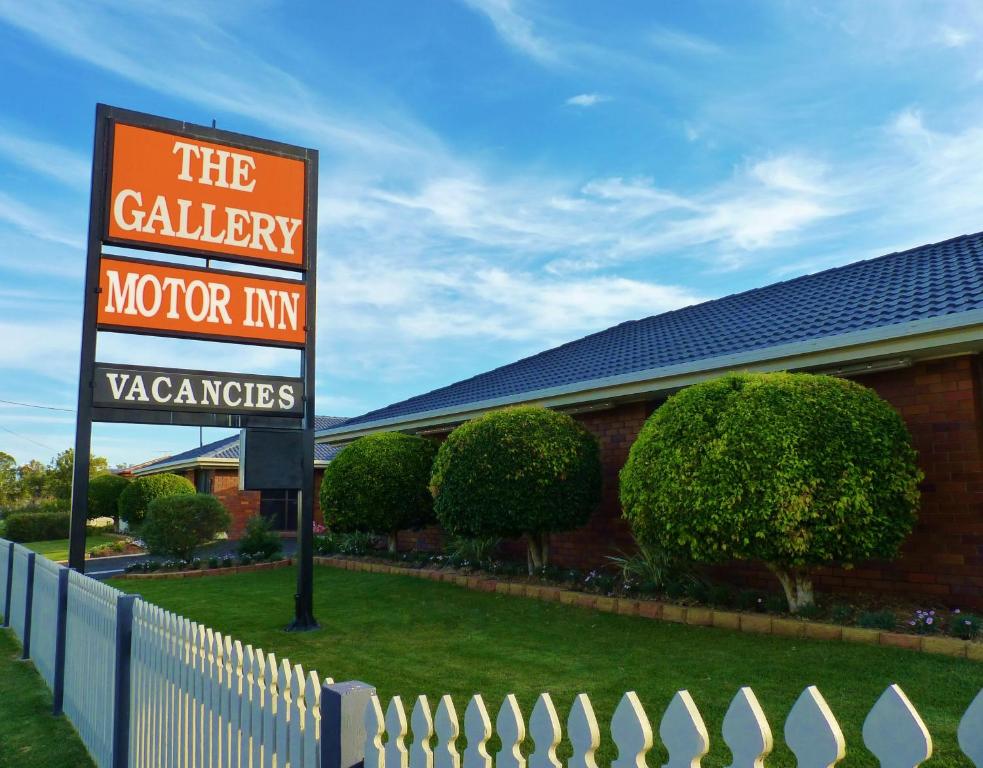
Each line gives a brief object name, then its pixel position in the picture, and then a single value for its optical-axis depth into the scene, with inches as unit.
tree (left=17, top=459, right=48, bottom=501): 2519.7
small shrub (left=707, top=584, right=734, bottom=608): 335.1
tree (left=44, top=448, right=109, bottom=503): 1991.9
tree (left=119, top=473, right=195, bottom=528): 1105.4
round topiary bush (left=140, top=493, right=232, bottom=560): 667.4
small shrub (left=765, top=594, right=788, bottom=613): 314.2
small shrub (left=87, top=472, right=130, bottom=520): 1280.8
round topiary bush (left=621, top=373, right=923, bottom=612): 281.4
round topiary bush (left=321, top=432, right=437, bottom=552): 562.3
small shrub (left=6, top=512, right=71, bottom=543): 1262.3
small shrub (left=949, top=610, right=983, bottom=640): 257.1
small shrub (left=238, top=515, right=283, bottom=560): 692.7
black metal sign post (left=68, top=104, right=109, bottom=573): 302.7
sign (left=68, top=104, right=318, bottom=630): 319.0
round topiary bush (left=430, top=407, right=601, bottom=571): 415.2
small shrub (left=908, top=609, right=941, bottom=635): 266.7
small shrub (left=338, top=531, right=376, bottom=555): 648.4
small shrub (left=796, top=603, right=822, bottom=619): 299.7
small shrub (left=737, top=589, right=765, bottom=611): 324.2
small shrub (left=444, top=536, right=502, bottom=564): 518.9
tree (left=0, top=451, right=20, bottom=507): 2496.3
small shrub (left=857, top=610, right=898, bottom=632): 273.0
